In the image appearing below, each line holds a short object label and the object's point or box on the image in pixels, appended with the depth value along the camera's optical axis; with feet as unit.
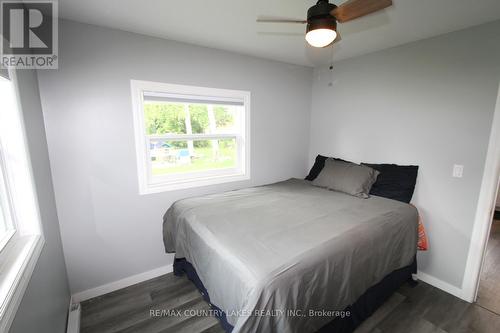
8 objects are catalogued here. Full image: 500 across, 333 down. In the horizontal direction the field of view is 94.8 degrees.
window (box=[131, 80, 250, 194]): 7.00
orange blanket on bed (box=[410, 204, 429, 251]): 7.04
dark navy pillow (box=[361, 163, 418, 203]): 7.36
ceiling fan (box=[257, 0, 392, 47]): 3.73
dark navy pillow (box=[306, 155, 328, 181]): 9.92
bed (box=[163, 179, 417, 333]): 3.76
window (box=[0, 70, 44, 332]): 3.65
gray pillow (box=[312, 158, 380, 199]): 7.82
